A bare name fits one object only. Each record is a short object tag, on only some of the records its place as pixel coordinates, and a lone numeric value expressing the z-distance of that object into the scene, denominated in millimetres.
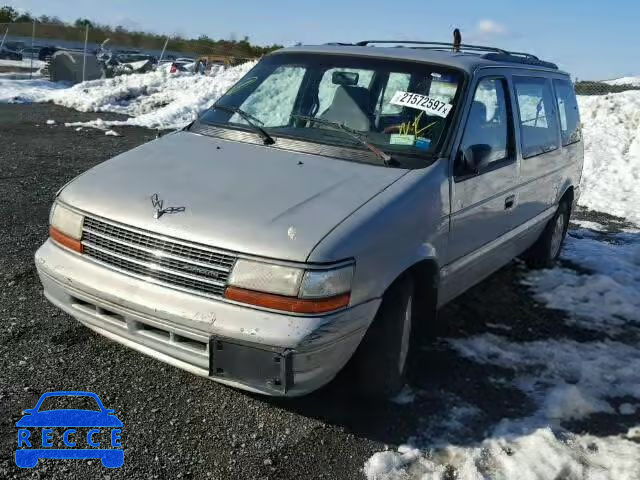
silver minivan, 2781
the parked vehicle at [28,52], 37544
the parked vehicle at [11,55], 34938
